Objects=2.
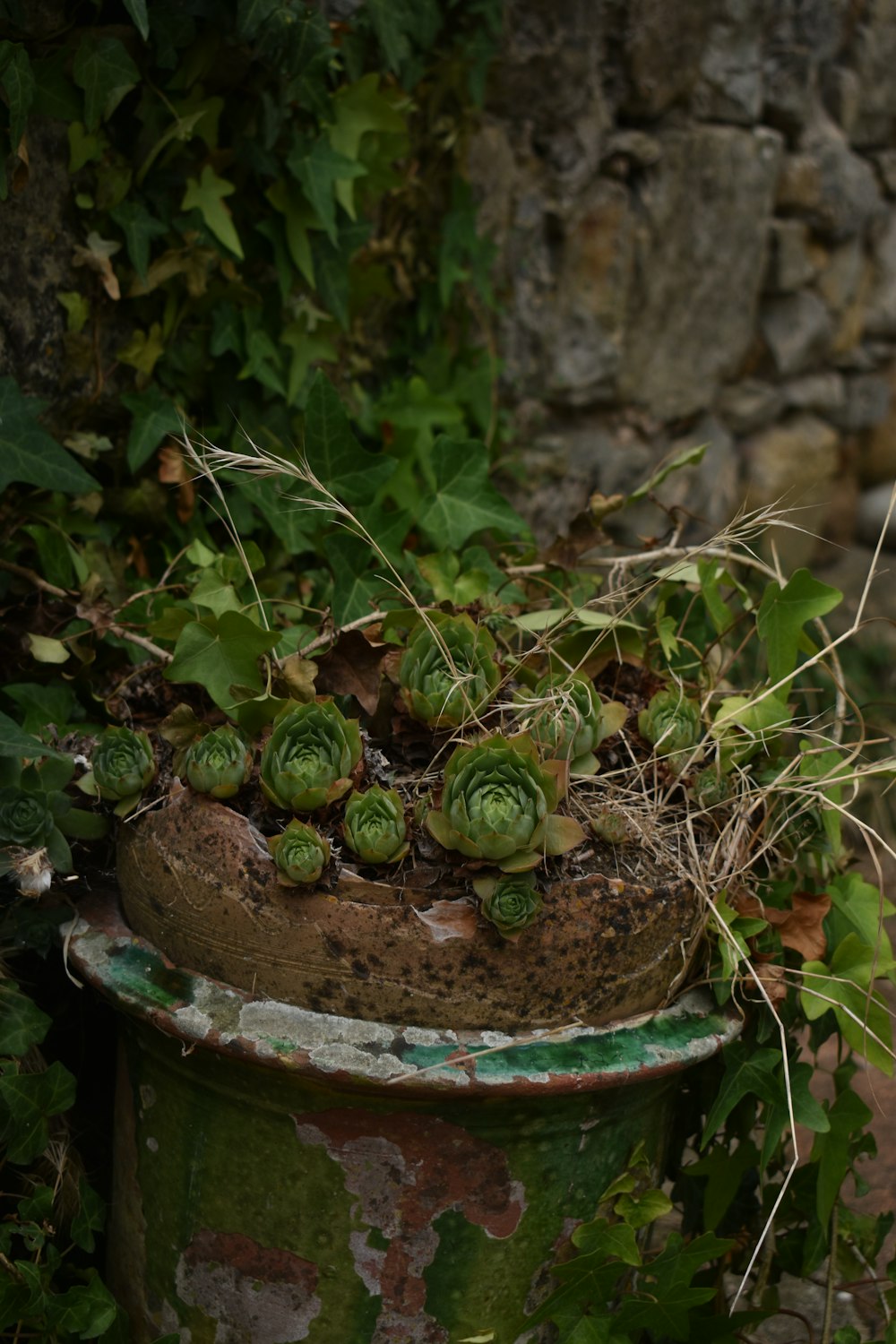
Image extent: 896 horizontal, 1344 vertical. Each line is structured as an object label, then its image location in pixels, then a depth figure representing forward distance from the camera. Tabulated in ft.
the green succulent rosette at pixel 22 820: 3.86
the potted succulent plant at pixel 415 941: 3.56
